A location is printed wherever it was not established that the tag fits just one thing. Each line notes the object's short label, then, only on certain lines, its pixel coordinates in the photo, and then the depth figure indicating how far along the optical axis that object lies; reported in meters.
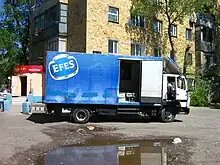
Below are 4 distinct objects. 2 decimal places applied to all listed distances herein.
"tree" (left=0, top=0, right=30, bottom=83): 34.10
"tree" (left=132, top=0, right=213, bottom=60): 24.13
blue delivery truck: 12.04
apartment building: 22.03
